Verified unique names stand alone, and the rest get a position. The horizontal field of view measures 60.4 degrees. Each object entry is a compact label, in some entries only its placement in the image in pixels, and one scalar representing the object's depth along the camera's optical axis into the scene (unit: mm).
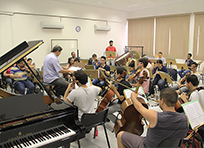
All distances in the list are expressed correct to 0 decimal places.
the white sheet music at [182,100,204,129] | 2154
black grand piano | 1646
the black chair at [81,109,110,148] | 2180
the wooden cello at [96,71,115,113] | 2893
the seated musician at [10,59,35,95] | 4612
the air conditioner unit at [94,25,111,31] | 9541
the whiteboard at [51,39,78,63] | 8156
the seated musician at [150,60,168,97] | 5022
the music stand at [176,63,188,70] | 6096
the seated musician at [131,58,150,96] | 4086
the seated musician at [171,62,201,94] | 4354
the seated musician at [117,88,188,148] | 1671
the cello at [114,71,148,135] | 2408
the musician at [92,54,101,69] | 5582
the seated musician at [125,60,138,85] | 4402
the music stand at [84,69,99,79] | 4742
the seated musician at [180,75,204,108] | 2551
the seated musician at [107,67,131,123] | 2981
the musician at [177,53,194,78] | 6315
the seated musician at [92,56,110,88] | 5094
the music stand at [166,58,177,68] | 6751
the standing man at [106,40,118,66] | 7630
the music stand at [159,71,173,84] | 4454
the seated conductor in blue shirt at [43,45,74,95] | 3711
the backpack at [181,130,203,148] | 2293
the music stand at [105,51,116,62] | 7516
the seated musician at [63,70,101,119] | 2408
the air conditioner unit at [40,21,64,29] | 7513
